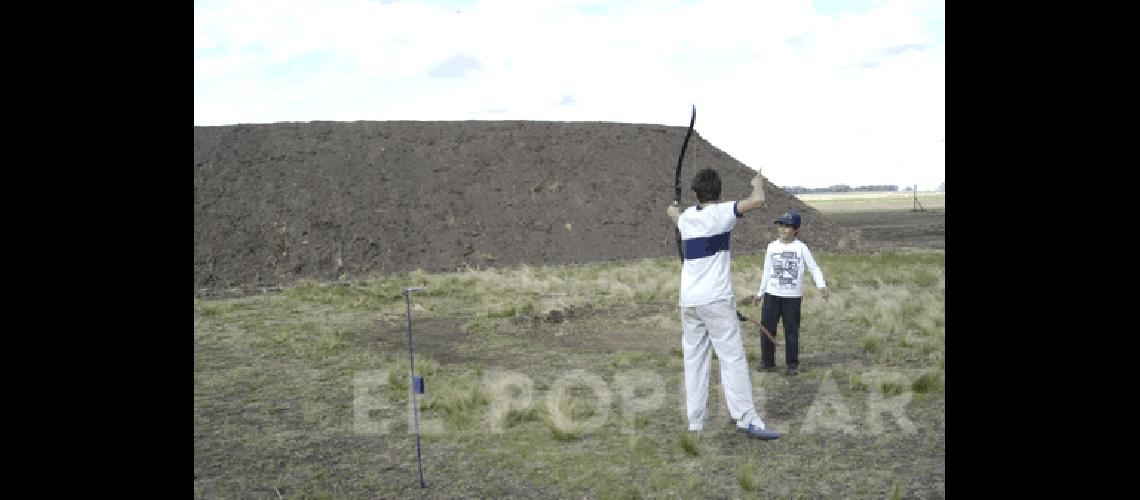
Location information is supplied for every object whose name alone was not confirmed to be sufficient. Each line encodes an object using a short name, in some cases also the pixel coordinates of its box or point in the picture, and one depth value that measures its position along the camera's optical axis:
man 6.81
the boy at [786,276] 9.35
